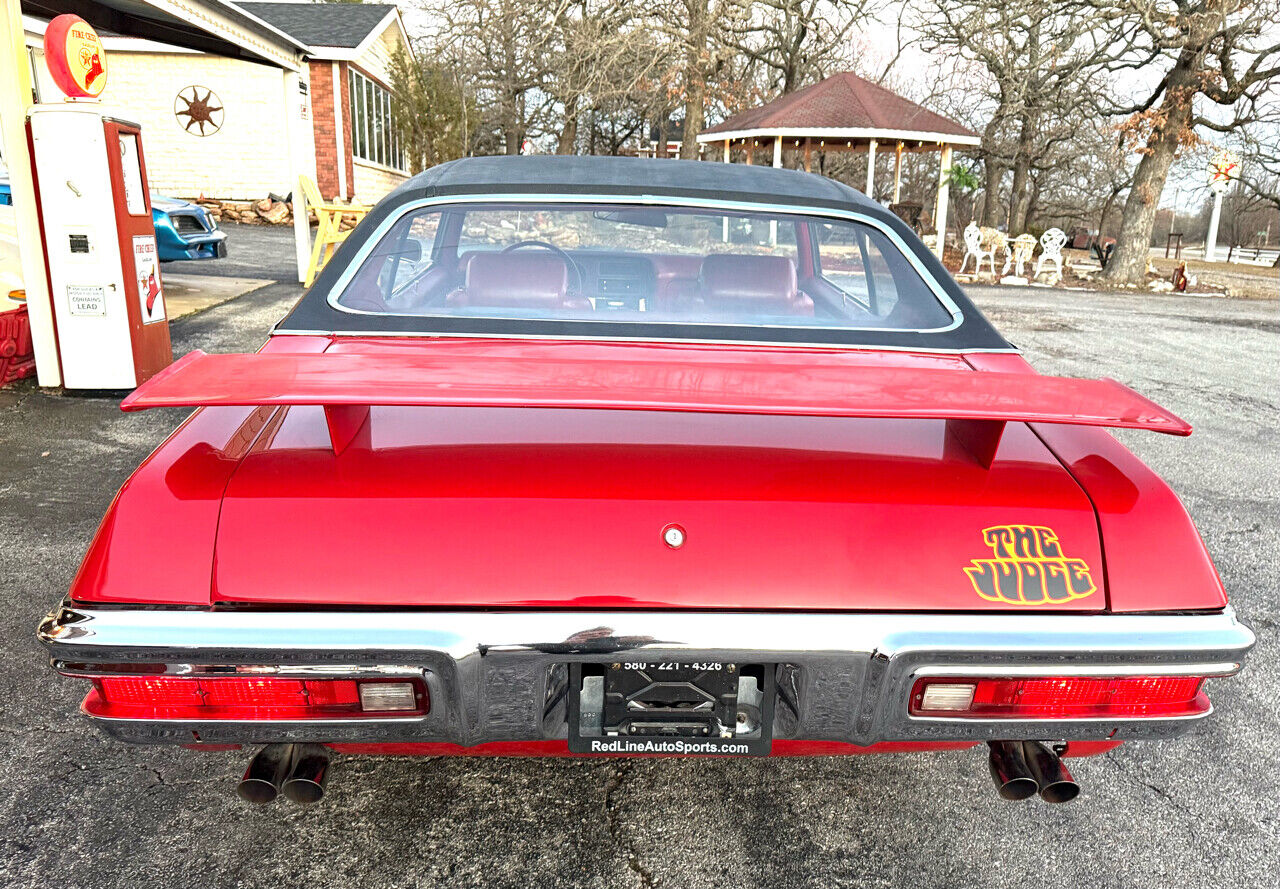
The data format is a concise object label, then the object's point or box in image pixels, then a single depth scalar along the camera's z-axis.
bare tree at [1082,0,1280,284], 15.45
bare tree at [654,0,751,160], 17.45
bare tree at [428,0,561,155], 18.22
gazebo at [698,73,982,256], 17.94
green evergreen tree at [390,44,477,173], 24.48
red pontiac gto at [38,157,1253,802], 1.52
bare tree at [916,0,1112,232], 16.39
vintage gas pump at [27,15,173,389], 5.71
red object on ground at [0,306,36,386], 6.09
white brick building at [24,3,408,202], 20.09
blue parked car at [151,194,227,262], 9.69
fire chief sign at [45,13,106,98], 5.56
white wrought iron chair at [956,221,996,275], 16.59
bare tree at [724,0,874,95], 20.97
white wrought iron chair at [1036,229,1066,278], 16.67
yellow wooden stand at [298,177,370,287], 10.92
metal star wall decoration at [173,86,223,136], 20.42
